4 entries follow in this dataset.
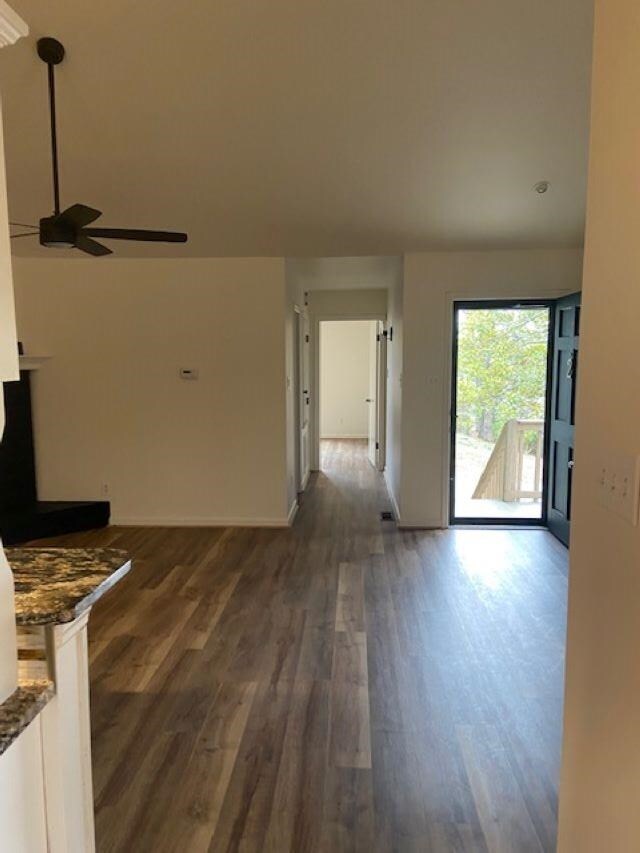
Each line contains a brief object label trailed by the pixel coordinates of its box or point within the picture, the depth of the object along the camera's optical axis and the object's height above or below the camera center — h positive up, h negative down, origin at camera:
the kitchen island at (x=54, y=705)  0.93 -0.61
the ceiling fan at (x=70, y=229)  2.56 +0.68
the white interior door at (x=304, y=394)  6.19 -0.30
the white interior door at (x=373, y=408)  7.68 -0.59
